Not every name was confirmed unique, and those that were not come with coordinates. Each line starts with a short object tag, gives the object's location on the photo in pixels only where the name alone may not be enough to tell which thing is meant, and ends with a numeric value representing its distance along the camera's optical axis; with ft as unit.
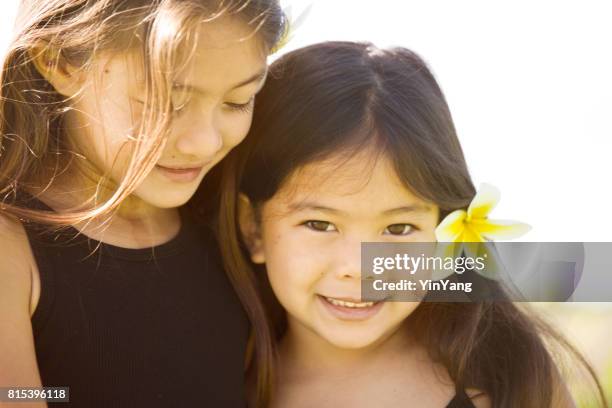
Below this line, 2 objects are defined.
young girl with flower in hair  5.56
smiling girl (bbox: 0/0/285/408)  5.25
